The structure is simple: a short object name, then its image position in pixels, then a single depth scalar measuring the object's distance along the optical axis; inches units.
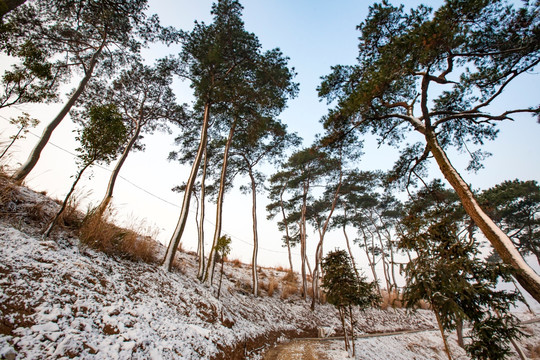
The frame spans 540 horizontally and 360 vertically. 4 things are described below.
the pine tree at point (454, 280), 173.5
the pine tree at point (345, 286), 288.7
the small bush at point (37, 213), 174.7
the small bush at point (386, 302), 658.8
